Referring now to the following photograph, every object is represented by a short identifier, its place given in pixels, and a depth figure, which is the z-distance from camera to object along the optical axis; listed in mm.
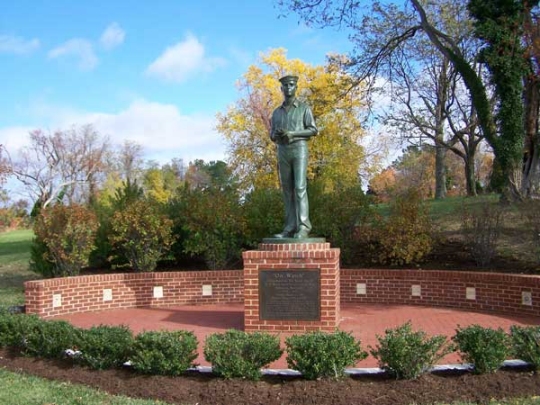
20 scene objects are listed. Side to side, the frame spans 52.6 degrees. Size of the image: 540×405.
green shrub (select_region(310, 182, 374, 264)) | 12578
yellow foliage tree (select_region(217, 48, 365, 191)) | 33281
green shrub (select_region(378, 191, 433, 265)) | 11766
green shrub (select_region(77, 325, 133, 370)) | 5820
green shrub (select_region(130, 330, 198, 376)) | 5516
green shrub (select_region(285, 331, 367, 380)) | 5262
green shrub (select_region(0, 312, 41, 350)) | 6578
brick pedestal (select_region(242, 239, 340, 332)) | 7844
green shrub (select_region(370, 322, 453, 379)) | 5258
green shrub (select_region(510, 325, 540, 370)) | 5445
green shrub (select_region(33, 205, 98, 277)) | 11109
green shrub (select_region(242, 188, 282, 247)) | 12664
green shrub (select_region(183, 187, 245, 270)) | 12281
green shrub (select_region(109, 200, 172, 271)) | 11617
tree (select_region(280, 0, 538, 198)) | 15273
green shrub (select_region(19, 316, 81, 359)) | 6227
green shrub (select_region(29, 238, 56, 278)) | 11895
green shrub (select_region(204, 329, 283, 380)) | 5355
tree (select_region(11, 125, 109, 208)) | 50844
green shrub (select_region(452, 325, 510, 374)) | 5316
